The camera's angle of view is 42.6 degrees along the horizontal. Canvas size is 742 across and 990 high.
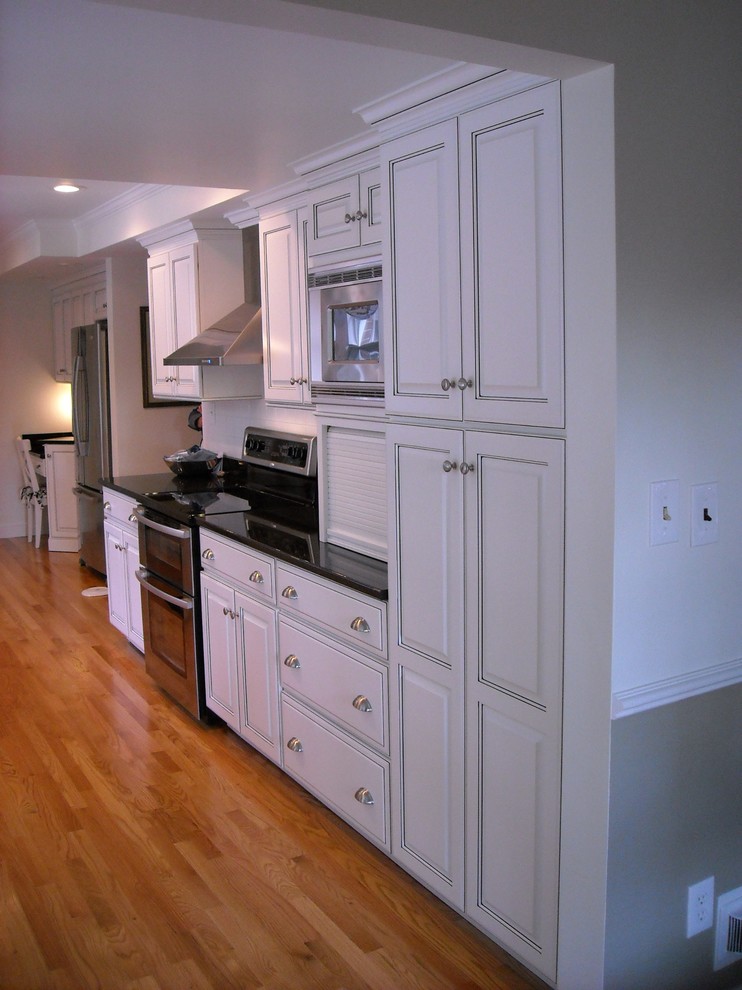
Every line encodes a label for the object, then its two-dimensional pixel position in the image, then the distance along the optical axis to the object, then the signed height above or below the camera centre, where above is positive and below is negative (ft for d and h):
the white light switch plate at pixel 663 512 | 6.61 -0.83
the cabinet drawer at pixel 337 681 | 9.55 -3.04
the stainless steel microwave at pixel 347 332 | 9.95 +0.72
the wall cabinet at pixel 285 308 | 12.59 +1.23
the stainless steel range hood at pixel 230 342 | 13.98 +0.85
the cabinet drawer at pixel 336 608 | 9.43 -2.22
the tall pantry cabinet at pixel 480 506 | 7.06 -0.90
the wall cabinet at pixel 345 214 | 10.03 +2.01
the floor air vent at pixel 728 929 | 7.49 -4.23
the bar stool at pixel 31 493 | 27.07 -2.62
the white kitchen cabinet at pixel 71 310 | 23.04 +2.35
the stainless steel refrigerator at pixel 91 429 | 22.12 -0.68
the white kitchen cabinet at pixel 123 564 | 16.17 -2.90
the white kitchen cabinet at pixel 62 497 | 25.55 -2.58
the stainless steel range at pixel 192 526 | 13.35 -1.71
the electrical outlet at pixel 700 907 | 7.32 -3.96
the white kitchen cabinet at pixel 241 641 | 11.62 -3.12
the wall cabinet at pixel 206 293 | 15.89 +1.79
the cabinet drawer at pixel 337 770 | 9.70 -4.06
